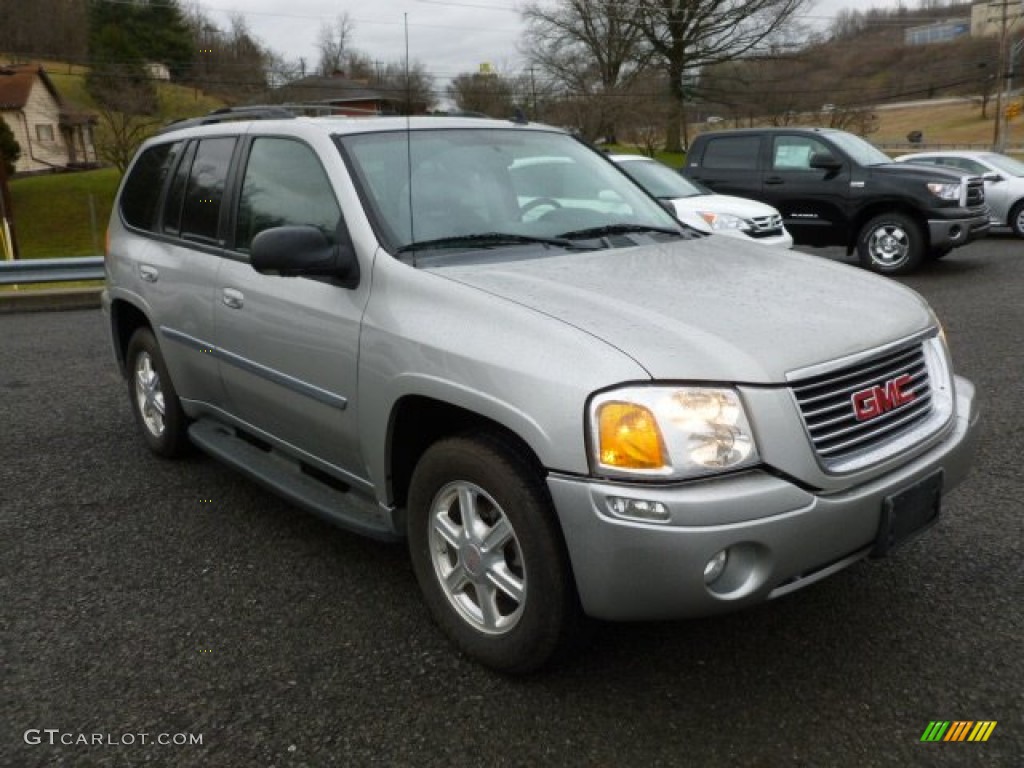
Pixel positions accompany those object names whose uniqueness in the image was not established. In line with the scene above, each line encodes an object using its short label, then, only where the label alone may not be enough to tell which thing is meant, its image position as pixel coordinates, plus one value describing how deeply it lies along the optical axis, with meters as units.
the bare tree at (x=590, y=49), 43.75
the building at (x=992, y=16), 37.80
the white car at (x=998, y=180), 14.78
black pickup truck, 10.96
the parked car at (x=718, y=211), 9.88
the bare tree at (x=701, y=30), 42.56
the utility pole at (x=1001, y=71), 36.75
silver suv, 2.33
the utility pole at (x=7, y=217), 15.46
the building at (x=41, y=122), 59.66
